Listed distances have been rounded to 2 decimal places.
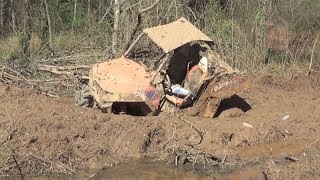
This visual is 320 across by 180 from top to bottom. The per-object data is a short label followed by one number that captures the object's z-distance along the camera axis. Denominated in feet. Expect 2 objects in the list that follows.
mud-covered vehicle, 32.35
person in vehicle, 33.53
